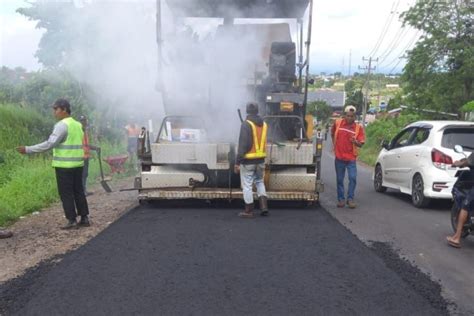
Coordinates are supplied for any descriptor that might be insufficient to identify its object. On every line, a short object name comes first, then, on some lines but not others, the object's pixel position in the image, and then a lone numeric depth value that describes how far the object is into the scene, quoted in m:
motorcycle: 6.29
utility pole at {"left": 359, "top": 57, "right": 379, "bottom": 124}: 51.84
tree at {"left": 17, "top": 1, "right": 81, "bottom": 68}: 12.12
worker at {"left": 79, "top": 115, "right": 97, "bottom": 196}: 9.21
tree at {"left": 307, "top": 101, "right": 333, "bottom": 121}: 67.61
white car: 8.53
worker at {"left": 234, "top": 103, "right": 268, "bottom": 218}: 7.54
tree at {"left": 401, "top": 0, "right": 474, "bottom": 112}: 27.23
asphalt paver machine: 8.09
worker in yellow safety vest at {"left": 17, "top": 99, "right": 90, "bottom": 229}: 6.80
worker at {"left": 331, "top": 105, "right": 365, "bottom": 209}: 8.84
